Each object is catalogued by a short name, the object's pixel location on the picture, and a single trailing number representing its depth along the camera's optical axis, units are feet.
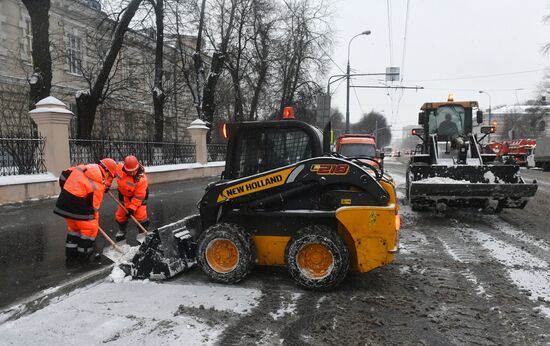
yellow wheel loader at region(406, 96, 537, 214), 25.05
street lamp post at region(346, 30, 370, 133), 83.20
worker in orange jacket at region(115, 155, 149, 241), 20.16
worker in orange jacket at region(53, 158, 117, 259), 16.52
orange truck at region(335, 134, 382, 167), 52.60
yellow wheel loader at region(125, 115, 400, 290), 13.82
